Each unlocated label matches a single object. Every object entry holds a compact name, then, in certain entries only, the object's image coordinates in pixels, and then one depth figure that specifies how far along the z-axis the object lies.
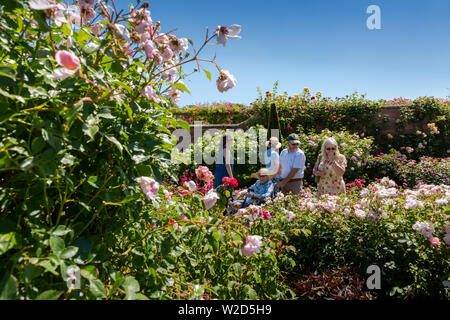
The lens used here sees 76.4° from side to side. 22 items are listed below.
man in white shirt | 5.08
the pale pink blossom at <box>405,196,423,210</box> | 2.40
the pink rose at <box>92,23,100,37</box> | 1.37
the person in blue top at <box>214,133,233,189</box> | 5.31
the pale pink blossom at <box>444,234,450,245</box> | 1.91
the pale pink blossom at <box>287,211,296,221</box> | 2.67
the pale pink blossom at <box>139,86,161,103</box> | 1.15
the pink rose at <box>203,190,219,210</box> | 1.44
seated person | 4.56
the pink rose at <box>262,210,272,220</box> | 2.07
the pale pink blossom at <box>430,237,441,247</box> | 2.04
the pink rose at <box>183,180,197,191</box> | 1.69
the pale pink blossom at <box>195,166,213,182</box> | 1.75
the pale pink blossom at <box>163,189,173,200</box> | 1.56
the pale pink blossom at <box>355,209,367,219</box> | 2.50
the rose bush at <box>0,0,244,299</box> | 0.88
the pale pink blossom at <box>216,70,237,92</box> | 1.34
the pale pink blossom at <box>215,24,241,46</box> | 1.26
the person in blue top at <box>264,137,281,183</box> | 5.00
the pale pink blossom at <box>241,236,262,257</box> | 1.27
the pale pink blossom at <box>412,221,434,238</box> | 2.07
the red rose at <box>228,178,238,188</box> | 2.03
